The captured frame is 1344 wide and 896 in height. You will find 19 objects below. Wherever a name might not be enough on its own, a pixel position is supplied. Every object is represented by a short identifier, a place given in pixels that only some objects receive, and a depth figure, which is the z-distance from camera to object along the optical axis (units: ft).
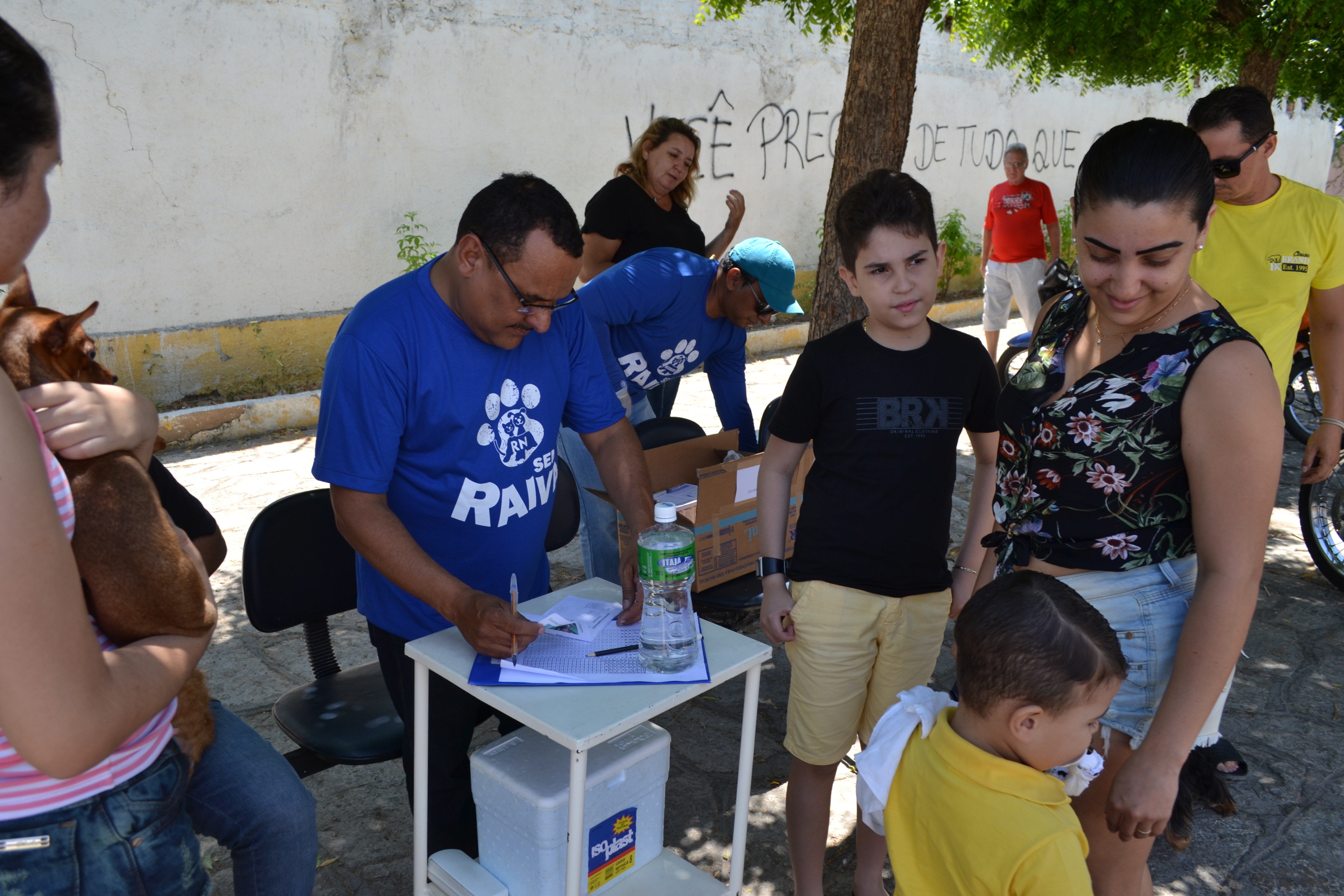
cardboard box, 11.47
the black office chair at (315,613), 8.02
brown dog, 4.29
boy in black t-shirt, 7.51
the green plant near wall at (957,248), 40.91
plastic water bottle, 6.84
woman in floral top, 4.96
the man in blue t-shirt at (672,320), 11.87
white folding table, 6.09
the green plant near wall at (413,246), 25.91
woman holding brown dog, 3.30
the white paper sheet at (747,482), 11.90
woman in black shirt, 16.44
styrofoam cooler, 6.58
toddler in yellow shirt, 4.76
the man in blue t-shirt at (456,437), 6.95
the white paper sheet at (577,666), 6.62
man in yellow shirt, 10.18
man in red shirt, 28.17
